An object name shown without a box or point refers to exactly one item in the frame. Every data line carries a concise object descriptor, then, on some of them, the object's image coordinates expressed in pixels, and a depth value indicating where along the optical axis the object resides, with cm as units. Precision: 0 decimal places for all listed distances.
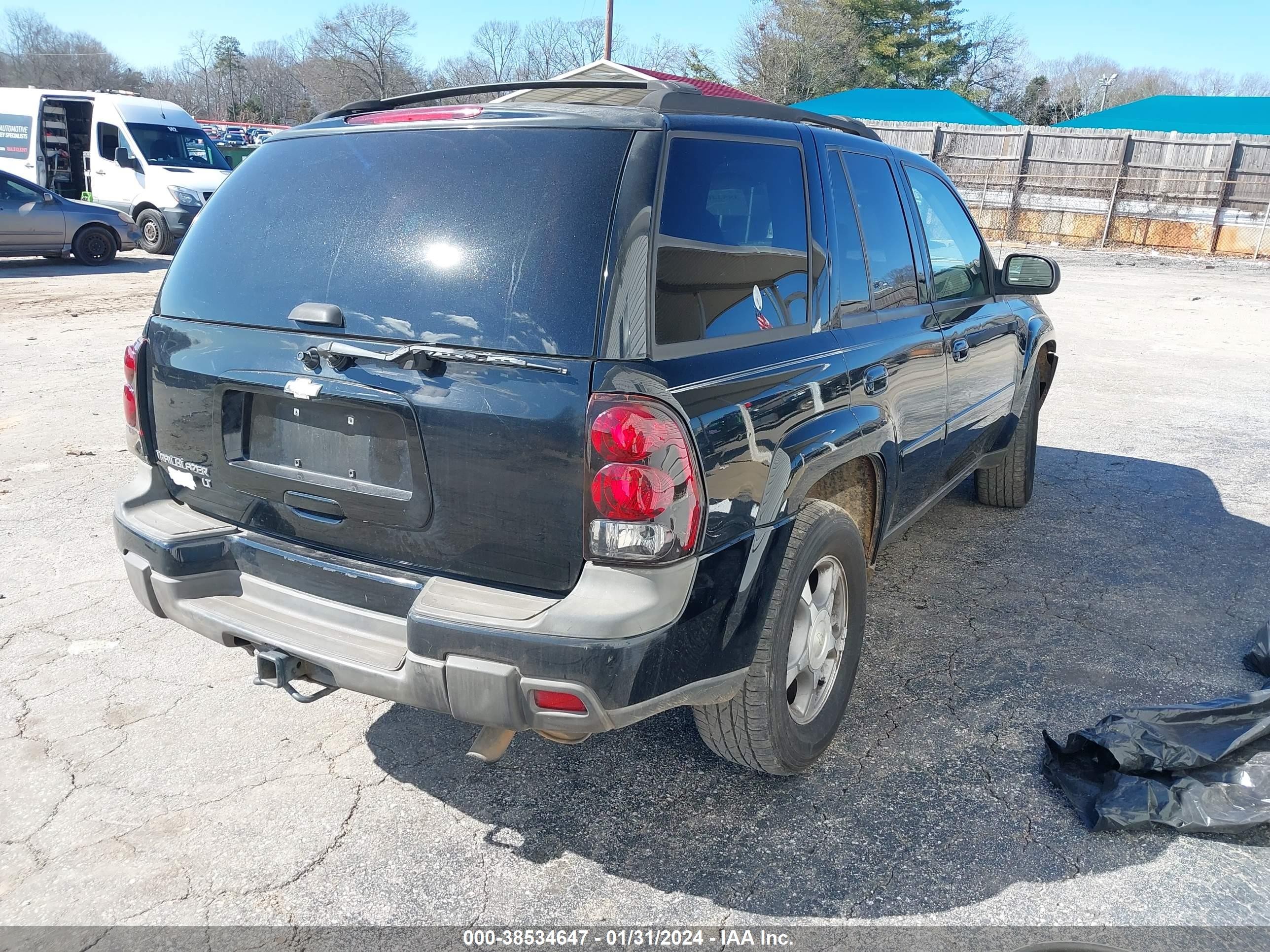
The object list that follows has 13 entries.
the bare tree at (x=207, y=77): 7562
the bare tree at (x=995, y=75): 5831
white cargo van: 1716
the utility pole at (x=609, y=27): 2842
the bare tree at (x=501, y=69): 6388
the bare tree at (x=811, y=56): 4631
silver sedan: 1457
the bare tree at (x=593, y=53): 6116
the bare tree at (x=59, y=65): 7819
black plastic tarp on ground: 275
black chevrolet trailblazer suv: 225
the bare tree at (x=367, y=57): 6431
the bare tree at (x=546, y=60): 6394
